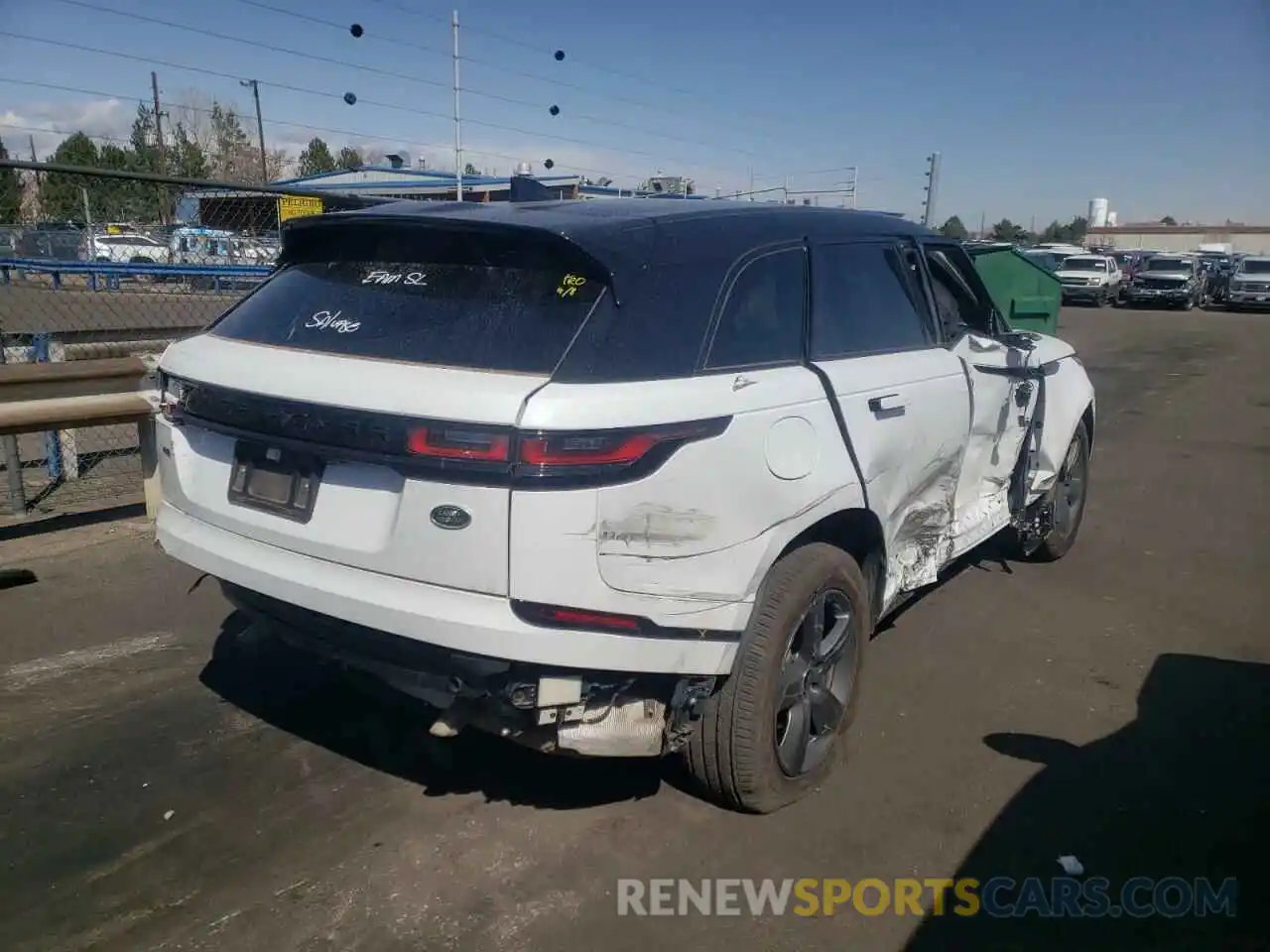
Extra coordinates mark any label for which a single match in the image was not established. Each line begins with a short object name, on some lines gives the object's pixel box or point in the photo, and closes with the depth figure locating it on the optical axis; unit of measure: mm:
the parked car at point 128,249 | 9531
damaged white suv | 2576
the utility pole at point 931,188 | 15500
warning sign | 9880
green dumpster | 13750
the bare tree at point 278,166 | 50500
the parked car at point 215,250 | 10164
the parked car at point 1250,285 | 31562
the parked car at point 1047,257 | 30638
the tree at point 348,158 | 69875
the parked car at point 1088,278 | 33312
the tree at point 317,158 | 66500
